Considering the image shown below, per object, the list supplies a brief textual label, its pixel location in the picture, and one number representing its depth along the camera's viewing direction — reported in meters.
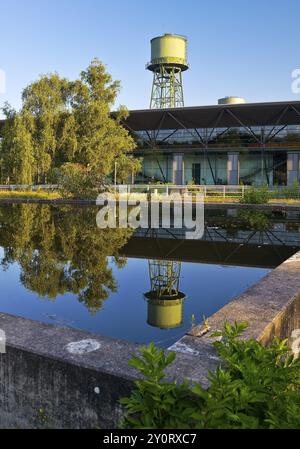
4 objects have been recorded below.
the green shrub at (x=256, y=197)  20.61
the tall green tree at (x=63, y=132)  29.59
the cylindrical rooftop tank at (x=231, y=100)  45.44
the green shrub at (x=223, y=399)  1.87
